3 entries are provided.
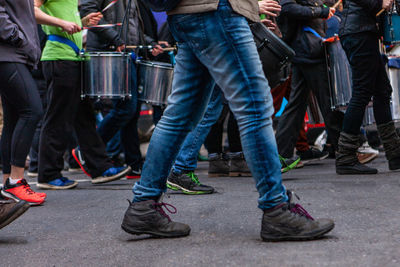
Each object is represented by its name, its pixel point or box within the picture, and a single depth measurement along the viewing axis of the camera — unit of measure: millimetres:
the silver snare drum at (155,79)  11369
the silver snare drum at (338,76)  10946
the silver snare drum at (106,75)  10467
